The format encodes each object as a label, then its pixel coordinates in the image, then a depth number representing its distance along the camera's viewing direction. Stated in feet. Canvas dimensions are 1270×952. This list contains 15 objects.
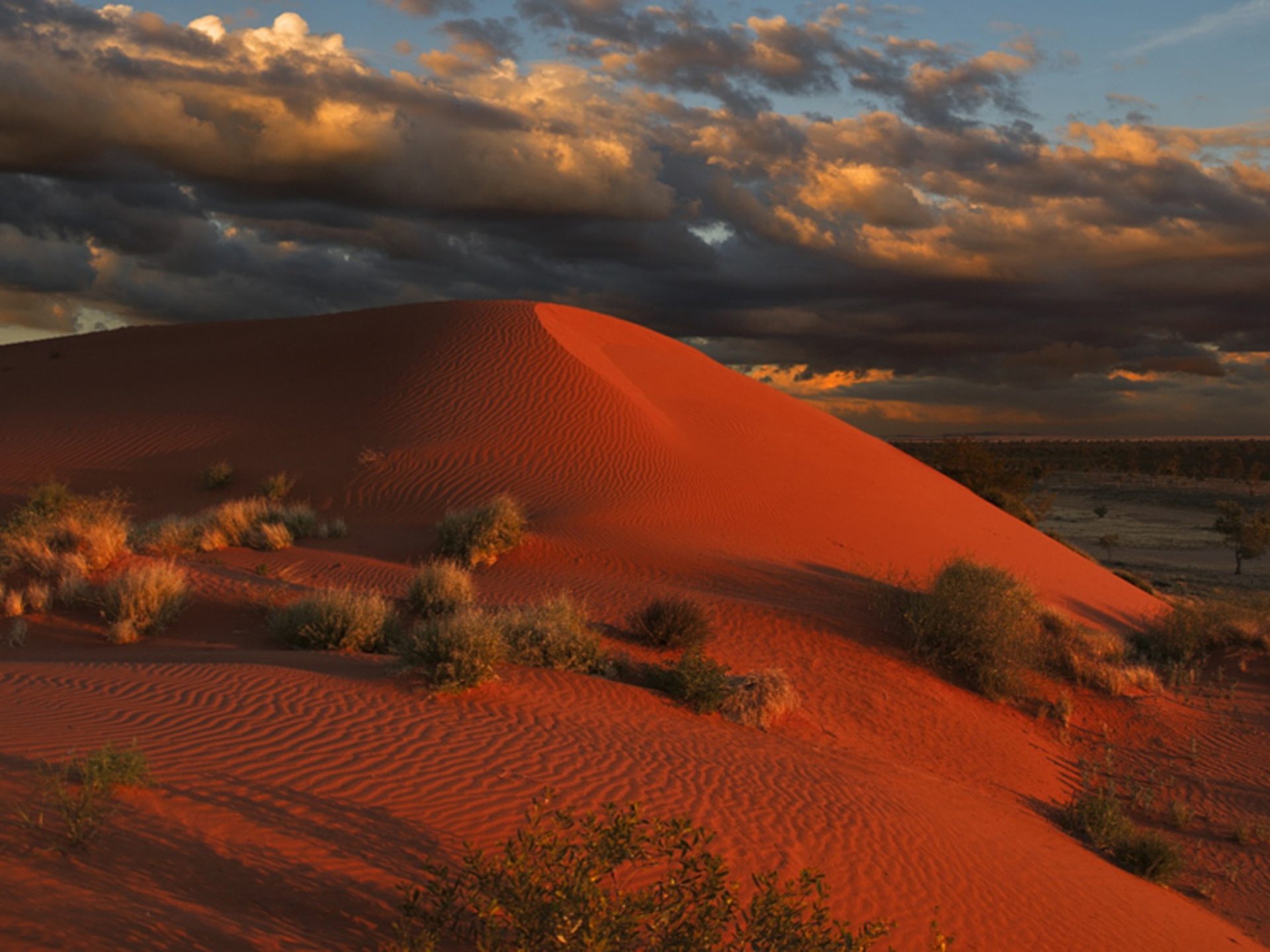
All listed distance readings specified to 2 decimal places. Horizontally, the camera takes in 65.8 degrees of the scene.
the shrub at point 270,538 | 59.06
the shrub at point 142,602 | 40.16
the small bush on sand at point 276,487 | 75.25
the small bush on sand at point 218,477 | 80.89
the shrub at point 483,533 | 57.26
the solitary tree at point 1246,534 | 121.70
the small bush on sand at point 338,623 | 38.11
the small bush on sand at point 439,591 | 44.01
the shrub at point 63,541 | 45.16
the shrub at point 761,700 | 33.60
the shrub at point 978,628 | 45.16
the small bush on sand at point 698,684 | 33.83
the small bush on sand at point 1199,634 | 55.11
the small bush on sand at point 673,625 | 41.70
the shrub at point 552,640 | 35.19
